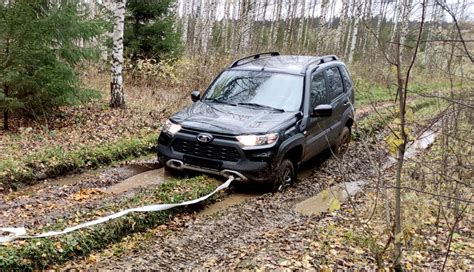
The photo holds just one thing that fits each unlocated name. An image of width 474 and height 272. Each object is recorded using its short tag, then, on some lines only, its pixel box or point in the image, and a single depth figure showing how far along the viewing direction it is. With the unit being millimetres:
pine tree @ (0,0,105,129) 8586
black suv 6465
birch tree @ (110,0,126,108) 10769
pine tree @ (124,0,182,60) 14754
